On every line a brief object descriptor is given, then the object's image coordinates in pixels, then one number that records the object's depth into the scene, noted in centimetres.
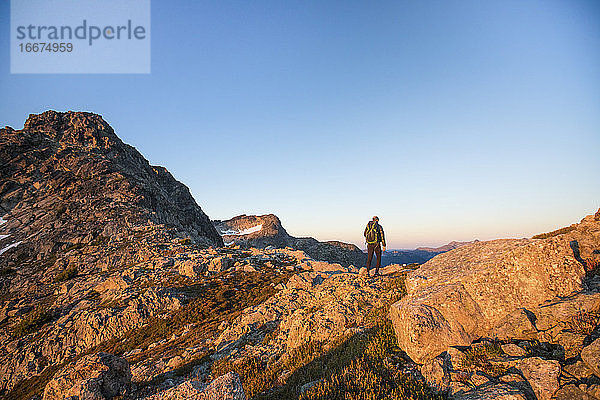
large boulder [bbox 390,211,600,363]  745
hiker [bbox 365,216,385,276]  1792
